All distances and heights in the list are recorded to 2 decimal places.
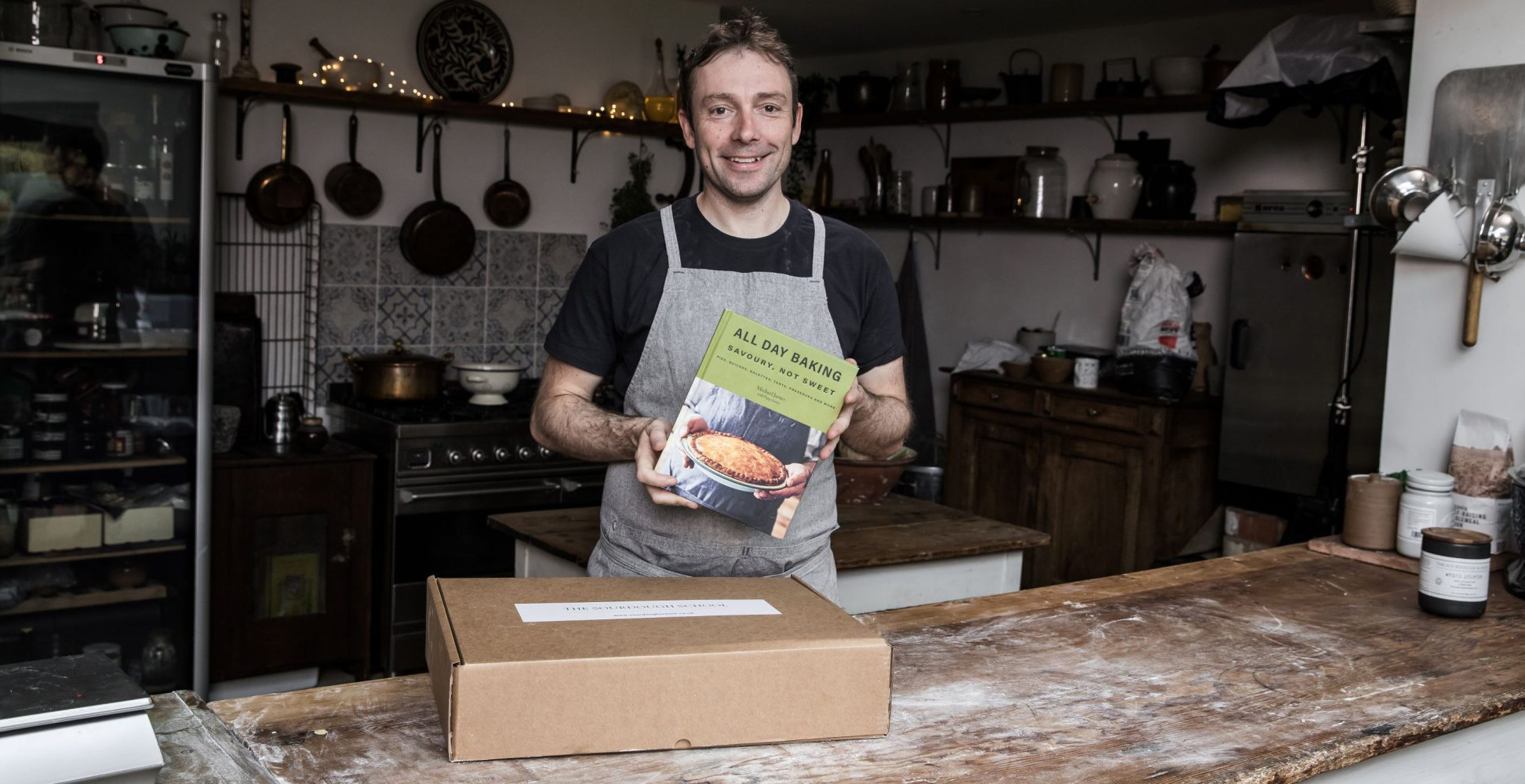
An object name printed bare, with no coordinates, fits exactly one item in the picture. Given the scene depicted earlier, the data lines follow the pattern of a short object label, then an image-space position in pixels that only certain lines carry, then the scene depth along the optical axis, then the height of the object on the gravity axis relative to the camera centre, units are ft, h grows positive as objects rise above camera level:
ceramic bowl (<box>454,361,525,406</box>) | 14.75 -1.21
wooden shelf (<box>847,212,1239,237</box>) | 16.40 +1.12
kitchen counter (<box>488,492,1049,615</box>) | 9.11 -1.86
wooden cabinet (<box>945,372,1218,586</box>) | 15.84 -2.13
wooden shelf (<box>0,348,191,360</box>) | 11.27 -0.88
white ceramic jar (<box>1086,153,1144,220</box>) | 17.51 +1.67
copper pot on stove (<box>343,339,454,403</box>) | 14.33 -1.17
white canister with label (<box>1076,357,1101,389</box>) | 16.90 -0.87
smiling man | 6.03 -0.06
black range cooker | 13.66 -2.37
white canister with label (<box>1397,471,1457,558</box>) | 7.86 -1.12
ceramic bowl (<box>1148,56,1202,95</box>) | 16.62 +3.06
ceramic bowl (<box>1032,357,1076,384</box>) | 17.22 -0.87
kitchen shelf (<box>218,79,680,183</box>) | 14.12 +1.98
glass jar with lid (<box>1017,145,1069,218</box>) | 18.57 +1.74
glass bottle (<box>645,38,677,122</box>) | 17.08 +2.36
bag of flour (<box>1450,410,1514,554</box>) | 7.95 -0.95
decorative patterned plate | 15.70 +2.77
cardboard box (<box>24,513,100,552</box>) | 11.75 -2.55
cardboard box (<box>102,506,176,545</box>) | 12.11 -2.53
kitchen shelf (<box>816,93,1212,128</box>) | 16.71 +2.78
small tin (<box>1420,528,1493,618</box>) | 6.74 -1.30
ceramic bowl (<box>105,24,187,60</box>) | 12.13 +2.08
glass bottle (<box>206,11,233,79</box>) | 13.85 +2.32
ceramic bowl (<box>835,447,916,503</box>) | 10.66 -1.52
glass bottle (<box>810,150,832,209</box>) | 21.44 +1.76
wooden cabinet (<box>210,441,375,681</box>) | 12.87 -3.03
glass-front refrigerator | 11.32 -0.96
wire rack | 14.46 -0.18
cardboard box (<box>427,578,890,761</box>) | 4.07 -1.27
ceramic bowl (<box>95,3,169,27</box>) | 12.21 +2.32
